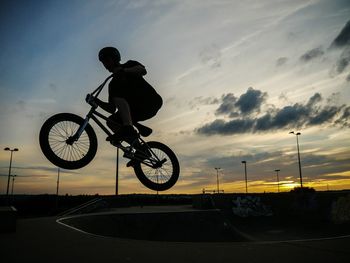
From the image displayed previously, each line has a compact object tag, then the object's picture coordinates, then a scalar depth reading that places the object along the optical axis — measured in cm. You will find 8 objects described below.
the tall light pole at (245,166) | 5986
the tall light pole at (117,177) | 3222
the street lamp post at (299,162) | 4200
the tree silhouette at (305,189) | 5422
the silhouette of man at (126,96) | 431
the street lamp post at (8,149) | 3724
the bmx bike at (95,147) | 454
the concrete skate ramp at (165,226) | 1633
